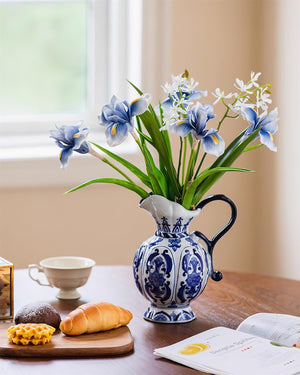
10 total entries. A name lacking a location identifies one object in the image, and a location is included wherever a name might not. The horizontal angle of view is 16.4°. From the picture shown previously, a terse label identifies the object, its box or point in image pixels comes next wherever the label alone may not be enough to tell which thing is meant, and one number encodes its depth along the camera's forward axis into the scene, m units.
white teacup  1.99
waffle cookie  1.69
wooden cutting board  1.68
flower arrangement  1.76
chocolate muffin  1.78
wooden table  1.64
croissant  1.75
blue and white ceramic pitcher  1.83
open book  1.62
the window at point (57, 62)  3.09
